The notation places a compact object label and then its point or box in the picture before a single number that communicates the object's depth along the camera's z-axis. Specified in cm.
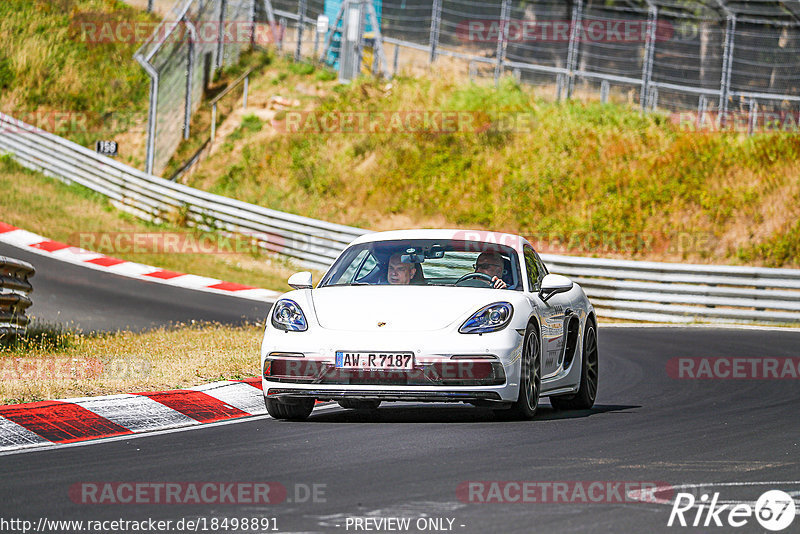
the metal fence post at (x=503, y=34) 3052
